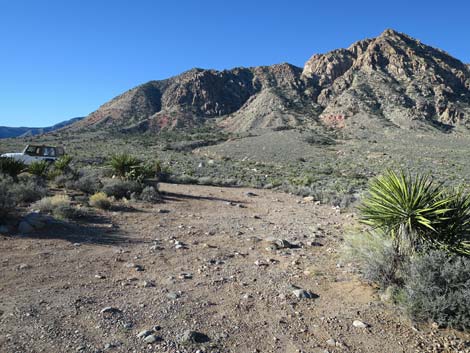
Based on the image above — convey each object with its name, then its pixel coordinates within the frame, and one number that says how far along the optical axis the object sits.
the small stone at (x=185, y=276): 5.88
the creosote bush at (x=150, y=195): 12.35
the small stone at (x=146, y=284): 5.44
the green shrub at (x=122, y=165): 14.78
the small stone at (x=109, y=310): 4.55
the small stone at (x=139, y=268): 6.11
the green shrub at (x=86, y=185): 12.80
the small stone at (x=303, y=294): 5.30
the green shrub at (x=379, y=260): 5.33
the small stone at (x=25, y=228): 7.57
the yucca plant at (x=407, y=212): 5.28
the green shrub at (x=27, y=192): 9.88
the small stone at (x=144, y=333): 4.06
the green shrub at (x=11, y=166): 12.14
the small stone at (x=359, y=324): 4.49
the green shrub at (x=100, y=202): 10.41
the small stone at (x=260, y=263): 6.65
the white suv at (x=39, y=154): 17.48
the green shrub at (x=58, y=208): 8.87
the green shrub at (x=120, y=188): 12.30
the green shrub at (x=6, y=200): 8.16
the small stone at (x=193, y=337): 4.02
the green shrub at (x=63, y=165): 15.63
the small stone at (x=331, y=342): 4.12
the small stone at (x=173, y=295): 5.08
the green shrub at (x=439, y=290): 4.35
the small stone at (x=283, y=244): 7.76
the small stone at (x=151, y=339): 3.97
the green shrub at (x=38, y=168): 14.36
